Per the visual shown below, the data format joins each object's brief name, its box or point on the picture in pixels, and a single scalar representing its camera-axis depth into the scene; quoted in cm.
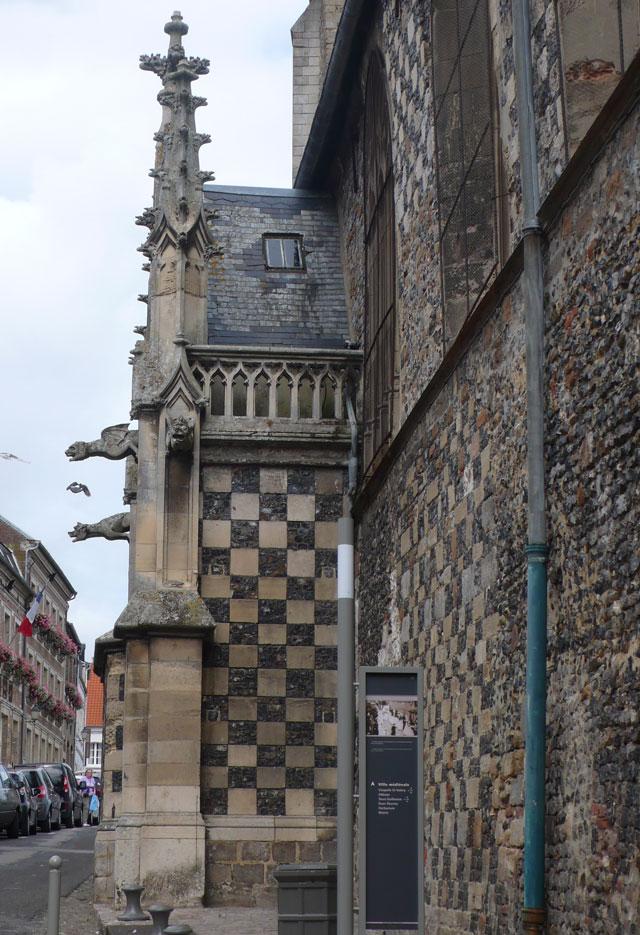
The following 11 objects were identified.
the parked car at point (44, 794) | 3472
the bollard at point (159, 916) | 1009
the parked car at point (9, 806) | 2847
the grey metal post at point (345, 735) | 759
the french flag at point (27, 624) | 5141
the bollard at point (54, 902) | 927
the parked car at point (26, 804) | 3100
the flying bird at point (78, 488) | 1878
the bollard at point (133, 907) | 1206
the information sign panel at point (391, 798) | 781
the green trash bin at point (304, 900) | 891
